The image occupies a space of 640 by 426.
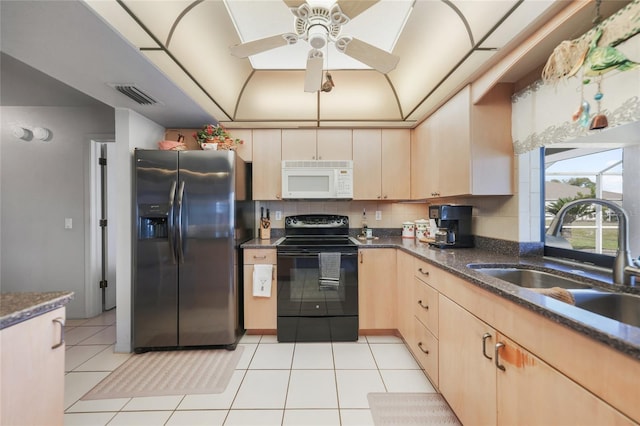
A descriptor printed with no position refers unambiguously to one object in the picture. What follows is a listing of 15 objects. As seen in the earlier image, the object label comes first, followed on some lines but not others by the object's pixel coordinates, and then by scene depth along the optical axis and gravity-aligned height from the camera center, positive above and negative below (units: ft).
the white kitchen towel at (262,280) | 7.77 -2.07
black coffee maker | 7.02 -0.30
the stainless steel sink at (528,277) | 4.55 -1.25
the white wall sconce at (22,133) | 9.25 +3.09
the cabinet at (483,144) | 6.02 +1.71
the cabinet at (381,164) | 9.36 +1.89
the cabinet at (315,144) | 9.27 +2.63
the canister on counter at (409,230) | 9.53 -0.64
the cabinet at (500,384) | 2.47 -2.19
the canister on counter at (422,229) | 8.87 -0.57
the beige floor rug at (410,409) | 4.81 -4.02
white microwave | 8.73 +1.23
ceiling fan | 3.79 +3.02
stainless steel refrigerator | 7.14 -1.06
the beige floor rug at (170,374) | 5.65 -4.04
